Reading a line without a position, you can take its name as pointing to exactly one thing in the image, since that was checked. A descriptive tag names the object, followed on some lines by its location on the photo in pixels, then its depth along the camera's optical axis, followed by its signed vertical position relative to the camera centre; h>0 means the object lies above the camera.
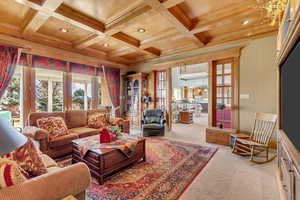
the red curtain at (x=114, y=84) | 5.46 +0.65
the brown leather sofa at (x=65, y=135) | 2.57 -0.69
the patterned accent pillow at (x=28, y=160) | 1.22 -0.53
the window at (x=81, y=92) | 4.69 +0.29
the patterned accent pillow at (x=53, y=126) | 2.81 -0.54
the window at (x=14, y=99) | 3.38 +0.03
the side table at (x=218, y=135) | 3.57 -0.93
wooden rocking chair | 2.72 -0.84
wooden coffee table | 2.00 -0.94
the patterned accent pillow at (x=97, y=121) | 3.77 -0.57
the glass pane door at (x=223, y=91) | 4.06 +0.26
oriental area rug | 1.79 -1.20
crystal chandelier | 1.69 +1.16
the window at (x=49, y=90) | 3.96 +0.28
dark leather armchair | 4.39 -0.75
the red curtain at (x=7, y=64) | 3.13 +0.83
